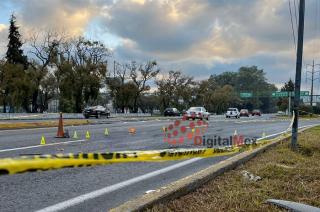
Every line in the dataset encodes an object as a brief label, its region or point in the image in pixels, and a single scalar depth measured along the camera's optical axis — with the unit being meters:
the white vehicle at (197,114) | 43.49
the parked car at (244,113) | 75.53
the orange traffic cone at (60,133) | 16.59
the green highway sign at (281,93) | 122.96
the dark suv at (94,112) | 48.53
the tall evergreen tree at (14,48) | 71.38
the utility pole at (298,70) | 11.48
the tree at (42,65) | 66.67
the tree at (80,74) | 67.12
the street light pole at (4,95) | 67.29
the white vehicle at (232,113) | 60.14
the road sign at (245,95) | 146.88
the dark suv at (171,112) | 69.31
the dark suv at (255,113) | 93.39
